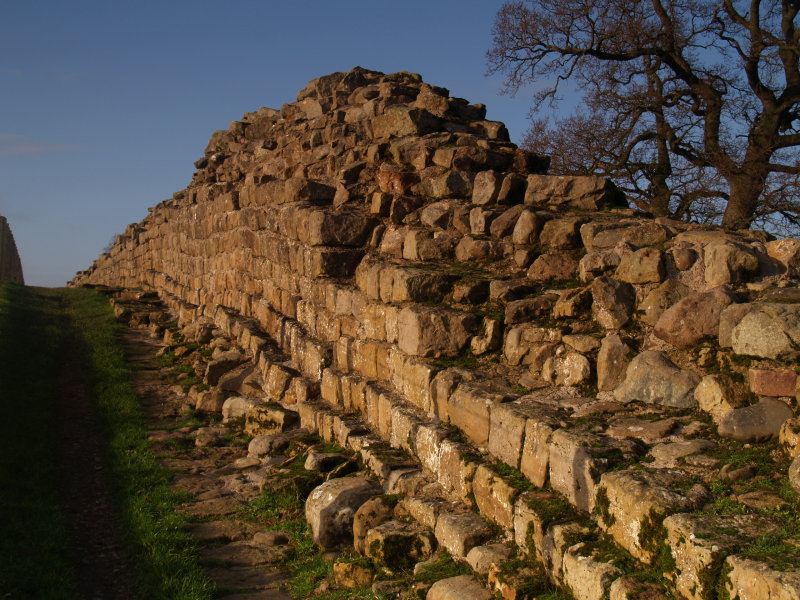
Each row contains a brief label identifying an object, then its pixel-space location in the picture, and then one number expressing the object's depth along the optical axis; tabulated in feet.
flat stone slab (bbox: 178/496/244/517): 20.98
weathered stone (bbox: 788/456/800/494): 11.37
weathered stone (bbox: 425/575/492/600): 13.66
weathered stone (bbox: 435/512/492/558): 15.21
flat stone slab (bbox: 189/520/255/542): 19.49
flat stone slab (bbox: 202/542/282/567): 18.22
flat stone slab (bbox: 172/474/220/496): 22.58
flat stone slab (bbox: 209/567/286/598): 17.02
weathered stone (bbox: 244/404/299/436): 26.63
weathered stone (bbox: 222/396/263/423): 28.81
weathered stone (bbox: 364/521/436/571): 16.24
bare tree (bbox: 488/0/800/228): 40.09
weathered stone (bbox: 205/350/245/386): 32.55
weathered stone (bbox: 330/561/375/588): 16.26
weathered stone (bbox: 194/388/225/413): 30.40
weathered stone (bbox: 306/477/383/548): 18.67
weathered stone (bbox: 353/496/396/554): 17.85
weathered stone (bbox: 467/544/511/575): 14.24
